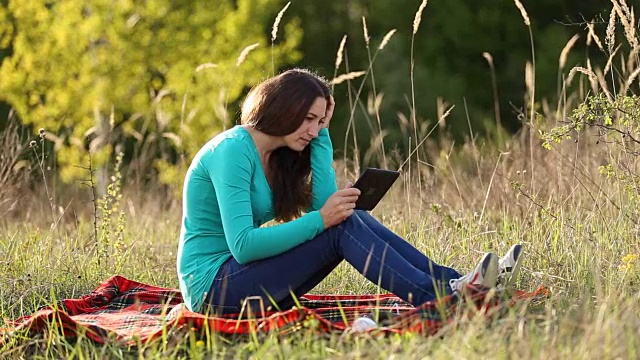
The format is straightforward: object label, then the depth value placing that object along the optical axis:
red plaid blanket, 6.77
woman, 7.26
